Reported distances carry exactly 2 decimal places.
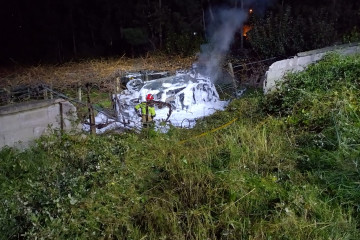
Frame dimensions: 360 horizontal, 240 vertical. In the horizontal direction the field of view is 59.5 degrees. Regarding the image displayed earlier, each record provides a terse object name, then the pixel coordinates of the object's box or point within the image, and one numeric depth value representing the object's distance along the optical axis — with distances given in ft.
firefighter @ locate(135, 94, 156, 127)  24.88
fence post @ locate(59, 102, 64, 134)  19.36
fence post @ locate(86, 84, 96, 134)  21.15
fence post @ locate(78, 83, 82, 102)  26.46
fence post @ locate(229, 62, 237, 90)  32.86
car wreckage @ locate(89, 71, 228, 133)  29.99
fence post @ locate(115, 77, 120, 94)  28.53
